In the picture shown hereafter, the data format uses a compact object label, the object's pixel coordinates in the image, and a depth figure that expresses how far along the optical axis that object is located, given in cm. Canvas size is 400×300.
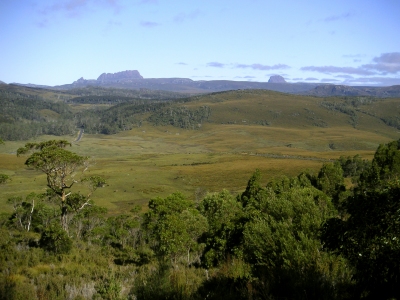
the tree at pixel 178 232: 2442
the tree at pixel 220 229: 2434
